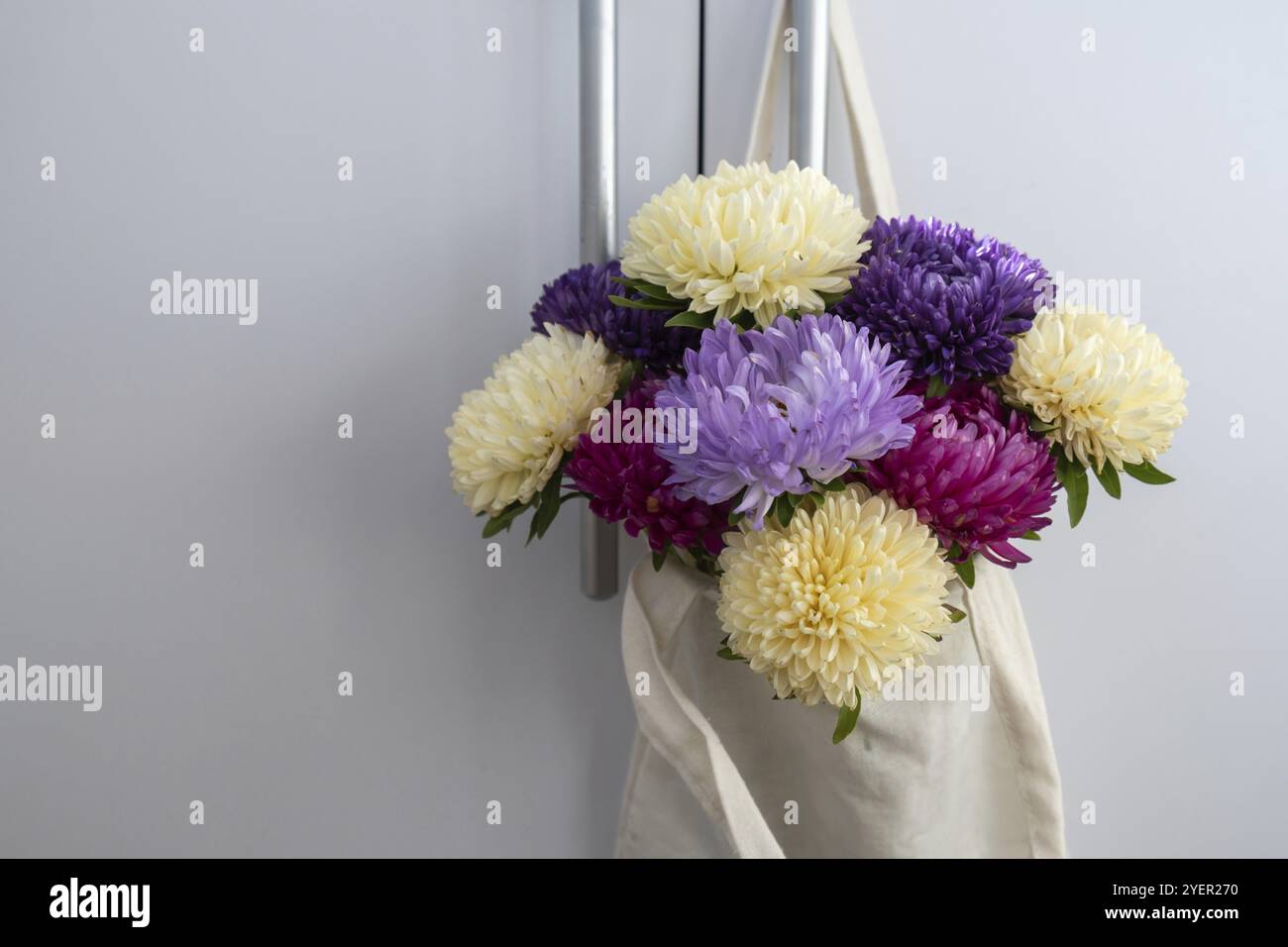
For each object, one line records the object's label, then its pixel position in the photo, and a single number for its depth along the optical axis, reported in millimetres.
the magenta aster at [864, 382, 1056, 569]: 371
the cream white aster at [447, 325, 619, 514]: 434
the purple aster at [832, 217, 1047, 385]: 390
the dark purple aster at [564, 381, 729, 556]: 407
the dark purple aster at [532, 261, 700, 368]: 457
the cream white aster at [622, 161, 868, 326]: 393
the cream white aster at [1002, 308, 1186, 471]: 394
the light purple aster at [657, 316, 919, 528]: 345
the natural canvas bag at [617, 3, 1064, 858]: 455
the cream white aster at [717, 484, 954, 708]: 359
